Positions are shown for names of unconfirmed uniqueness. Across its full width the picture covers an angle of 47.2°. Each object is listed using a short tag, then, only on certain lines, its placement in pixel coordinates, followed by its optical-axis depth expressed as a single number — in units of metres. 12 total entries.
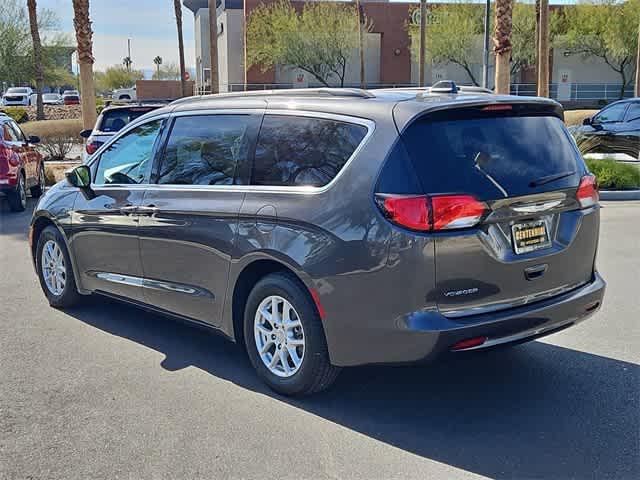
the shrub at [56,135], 22.00
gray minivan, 4.09
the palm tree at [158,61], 115.00
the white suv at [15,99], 49.31
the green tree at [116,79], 111.06
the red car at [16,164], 12.96
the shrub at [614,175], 14.40
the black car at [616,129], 18.00
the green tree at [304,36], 50.06
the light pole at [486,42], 29.24
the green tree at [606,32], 47.56
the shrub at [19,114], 37.40
